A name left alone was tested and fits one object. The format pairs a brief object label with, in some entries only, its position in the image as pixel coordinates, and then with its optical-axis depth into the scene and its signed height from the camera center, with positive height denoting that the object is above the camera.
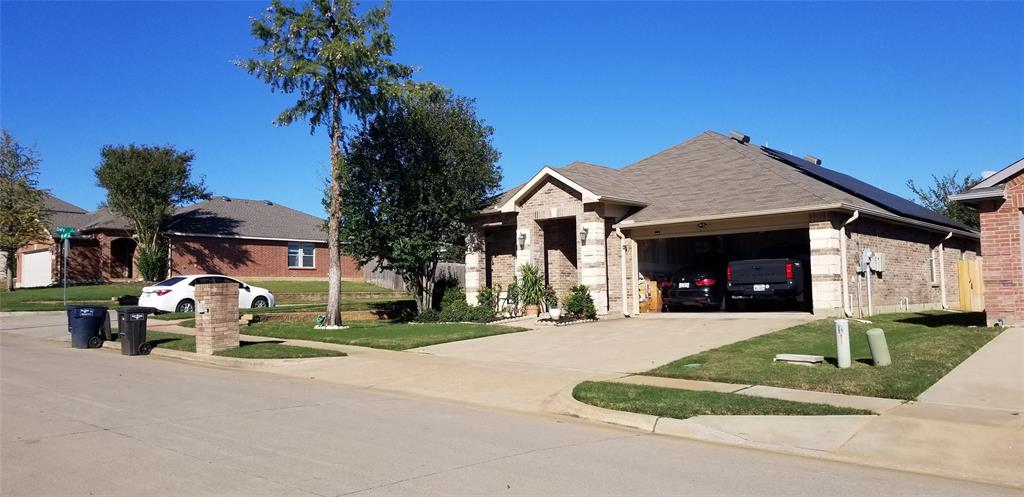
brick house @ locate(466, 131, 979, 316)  18.70 +1.55
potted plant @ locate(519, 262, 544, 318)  22.44 -0.11
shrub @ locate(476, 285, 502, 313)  23.89 -0.38
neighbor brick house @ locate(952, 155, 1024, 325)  15.00 +0.68
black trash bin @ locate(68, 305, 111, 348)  17.91 -0.77
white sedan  25.17 -0.05
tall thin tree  20.84 +6.58
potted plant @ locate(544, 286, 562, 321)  22.83 -0.48
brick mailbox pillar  15.73 -0.58
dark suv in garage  21.56 -0.25
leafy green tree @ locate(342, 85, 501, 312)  22.62 +3.27
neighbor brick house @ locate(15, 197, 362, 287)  38.09 +2.54
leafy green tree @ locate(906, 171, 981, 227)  45.28 +5.22
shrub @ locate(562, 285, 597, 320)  20.97 -0.62
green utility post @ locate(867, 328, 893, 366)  11.20 -1.11
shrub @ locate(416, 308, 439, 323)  23.20 -0.96
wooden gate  21.78 -0.37
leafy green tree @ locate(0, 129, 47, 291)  36.84 +4.89
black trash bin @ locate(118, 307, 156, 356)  16.38 -0.81
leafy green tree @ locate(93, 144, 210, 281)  34.91 +5.23
